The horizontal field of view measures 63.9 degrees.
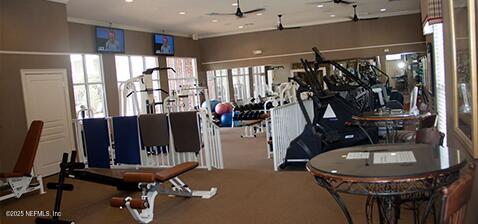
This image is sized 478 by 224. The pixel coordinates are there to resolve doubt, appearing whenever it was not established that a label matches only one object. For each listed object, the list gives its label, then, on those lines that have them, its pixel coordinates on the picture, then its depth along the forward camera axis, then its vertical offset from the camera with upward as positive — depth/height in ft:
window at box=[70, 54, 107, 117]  30.17 +1.70
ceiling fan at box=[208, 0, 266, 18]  27.40 +6.54
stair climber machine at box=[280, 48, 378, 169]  19.89 -2.28
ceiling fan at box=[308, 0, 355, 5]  29.62 +6.69
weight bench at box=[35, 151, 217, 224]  12.42 -2.97
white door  21.61 -0.27
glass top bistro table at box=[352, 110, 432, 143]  14.44 -1.41
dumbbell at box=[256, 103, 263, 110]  39.05 -1.56
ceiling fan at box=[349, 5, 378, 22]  35.68 +6.58
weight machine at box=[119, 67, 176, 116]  25.23 +0.48
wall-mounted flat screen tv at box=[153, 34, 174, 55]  38.57 +5.54
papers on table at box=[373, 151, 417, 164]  7.13 -1.49
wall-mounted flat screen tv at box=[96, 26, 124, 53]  31.12 +5.22
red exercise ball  41.65 -1.62
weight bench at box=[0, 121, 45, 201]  16.58 -2.61
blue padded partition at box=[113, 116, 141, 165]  21.12 -2.08
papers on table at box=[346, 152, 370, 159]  7.86 -1.50
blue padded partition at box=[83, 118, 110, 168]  21.61 -2.16
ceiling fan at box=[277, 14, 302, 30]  36.37 +6.71
